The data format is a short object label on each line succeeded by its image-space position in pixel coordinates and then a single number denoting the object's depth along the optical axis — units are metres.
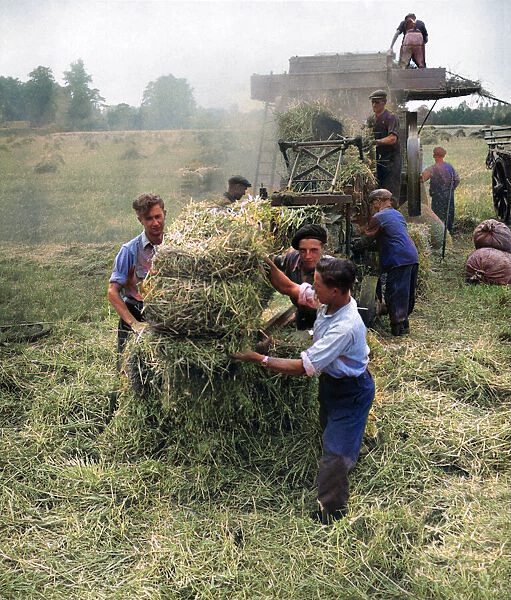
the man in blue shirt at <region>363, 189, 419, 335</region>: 6.54
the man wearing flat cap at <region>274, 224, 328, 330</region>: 4.31
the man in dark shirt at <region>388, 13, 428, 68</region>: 10.34
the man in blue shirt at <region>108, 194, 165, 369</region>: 4.54
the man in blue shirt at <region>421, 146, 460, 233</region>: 11.73
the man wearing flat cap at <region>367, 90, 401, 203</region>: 8.12
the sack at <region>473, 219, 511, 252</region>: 8.74
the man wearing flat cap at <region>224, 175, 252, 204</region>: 7.21
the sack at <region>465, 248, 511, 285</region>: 8.22
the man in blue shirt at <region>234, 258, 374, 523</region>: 3.46
